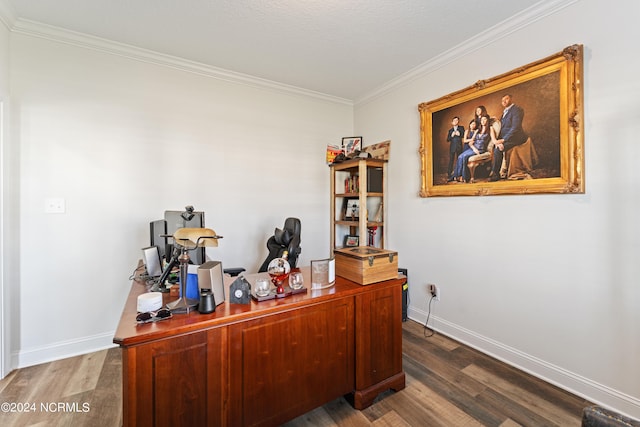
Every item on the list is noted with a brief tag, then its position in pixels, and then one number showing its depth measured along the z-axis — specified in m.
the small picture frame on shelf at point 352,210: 3.43
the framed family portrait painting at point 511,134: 1.75
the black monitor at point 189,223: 1.67
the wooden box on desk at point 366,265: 1.63
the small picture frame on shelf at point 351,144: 3.57
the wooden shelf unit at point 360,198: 3.02
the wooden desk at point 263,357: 1.06
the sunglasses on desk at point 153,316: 1.11
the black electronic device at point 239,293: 1.33
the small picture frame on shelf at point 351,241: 3.50
